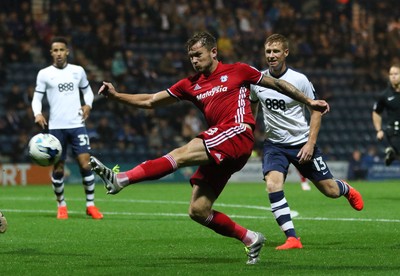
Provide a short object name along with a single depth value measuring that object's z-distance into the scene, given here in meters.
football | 10.08
